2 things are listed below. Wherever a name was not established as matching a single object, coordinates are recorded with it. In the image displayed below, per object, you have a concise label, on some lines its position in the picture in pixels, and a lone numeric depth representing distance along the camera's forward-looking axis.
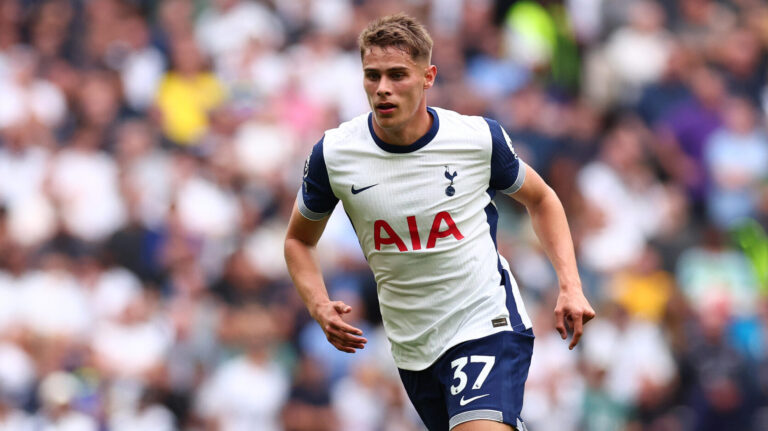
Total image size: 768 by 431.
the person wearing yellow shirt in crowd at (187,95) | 30.92
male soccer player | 13.28
